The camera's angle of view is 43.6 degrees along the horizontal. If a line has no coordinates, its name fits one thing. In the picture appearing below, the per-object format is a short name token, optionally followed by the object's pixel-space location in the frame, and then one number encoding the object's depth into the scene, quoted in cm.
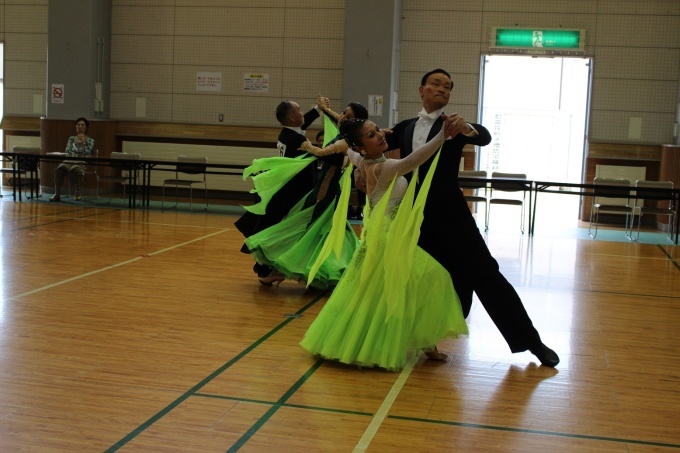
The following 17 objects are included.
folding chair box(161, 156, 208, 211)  1377
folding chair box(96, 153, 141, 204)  1395
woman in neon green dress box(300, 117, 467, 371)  494
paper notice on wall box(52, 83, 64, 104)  1549
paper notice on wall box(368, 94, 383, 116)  1445
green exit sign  1491
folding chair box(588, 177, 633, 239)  1270
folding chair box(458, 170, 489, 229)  1281
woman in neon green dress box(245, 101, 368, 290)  709
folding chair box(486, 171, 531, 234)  1277
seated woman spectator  1413
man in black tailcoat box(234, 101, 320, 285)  739
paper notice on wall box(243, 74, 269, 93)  1584
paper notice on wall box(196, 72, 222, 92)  1603
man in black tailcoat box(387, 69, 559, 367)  515
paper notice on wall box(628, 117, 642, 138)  1494
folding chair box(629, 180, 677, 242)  1235
